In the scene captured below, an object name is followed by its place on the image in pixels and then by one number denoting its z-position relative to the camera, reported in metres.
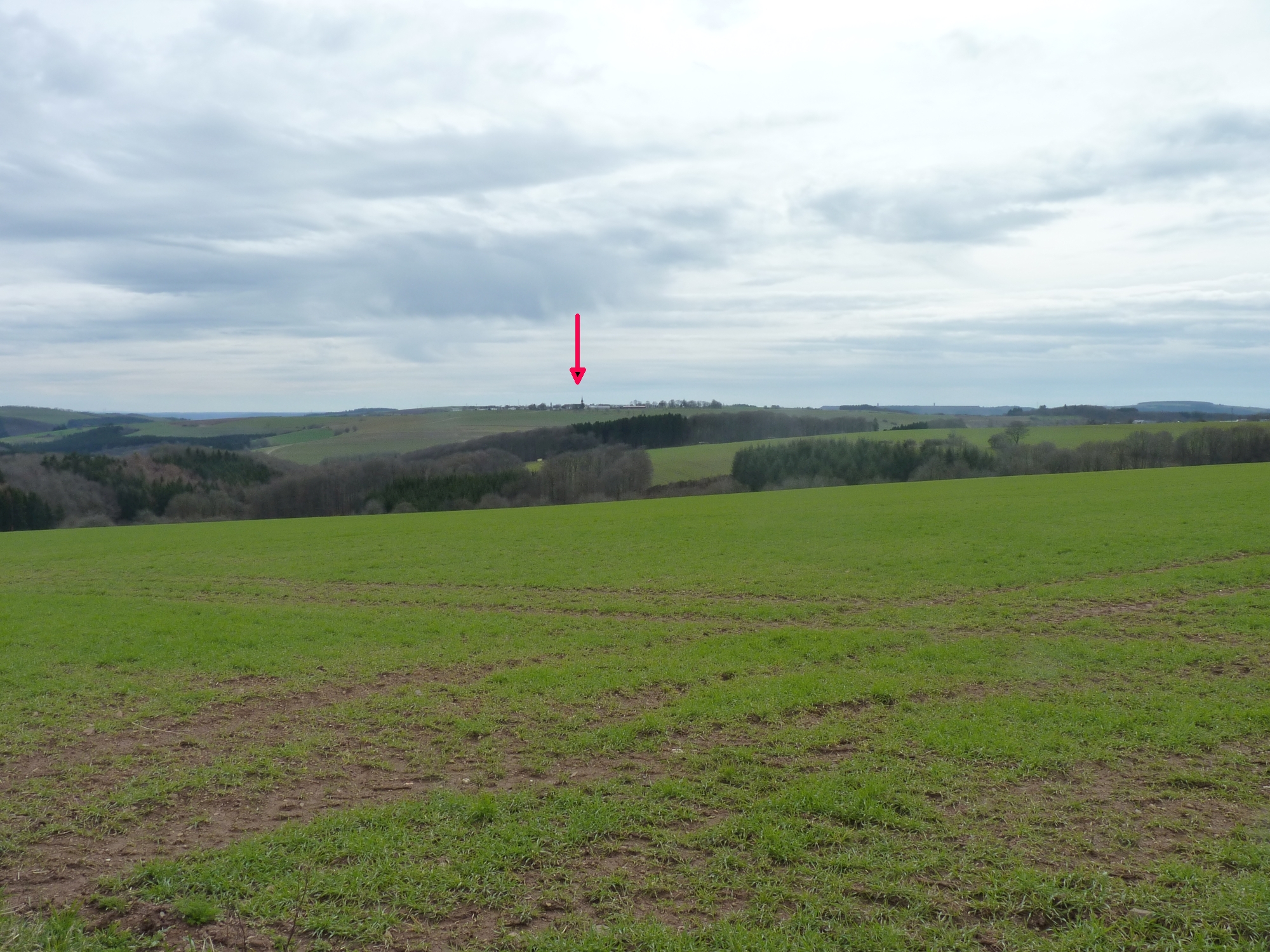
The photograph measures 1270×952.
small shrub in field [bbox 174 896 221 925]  5.74
